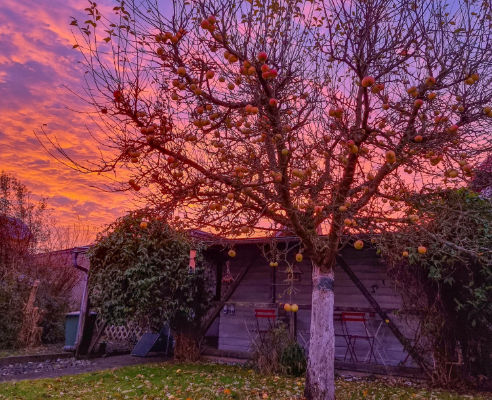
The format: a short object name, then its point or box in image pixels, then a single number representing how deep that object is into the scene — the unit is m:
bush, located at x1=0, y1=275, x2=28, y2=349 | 11.97
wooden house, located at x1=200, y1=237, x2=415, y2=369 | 9.86
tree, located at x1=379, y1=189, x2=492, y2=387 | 7.49
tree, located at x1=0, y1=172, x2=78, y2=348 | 12.12
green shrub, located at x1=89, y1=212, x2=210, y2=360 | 10.23
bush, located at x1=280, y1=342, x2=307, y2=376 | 8.75
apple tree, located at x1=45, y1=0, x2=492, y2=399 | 5.02
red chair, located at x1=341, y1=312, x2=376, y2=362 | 9.91
